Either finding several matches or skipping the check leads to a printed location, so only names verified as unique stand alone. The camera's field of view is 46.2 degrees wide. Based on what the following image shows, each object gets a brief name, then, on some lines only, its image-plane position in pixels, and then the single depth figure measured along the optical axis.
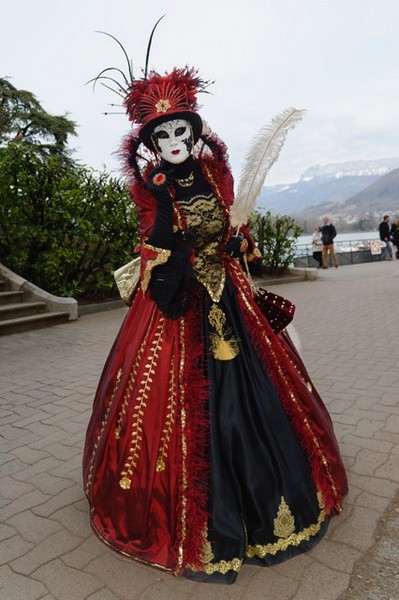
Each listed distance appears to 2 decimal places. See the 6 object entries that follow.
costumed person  2.06
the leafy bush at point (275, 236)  12.73
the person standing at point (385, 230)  16.91
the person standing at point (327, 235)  15.33
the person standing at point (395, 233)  16.38
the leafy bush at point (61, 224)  8.20
